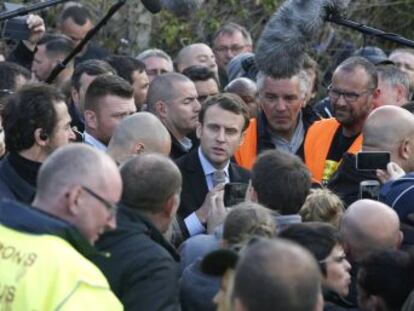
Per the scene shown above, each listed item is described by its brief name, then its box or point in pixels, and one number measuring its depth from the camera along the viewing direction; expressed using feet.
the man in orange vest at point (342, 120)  50.41
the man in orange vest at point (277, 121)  51.79
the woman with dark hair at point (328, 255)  32.12
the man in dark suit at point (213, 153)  46.39
